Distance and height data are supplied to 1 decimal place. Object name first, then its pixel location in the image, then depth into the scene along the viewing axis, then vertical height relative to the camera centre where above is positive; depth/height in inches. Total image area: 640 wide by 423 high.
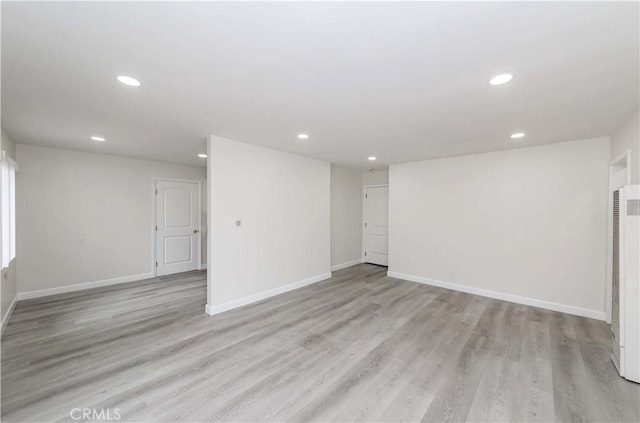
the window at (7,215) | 114.8 -3.1
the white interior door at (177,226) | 222.2 -15.4
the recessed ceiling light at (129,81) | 77.3 +40.1
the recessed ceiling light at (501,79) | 74.8 +39.7
